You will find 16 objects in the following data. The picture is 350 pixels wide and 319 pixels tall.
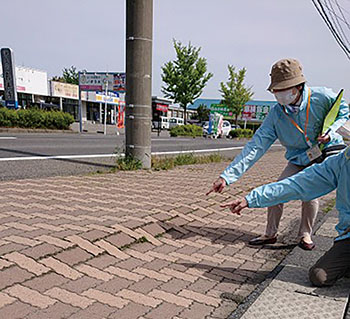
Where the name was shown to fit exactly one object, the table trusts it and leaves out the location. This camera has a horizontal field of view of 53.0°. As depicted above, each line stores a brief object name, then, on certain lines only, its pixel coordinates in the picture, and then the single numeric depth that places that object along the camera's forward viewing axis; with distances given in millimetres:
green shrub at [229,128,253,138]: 34000
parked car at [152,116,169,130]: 48744
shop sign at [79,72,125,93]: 28892
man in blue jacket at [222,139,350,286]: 2357
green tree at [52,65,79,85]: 81506
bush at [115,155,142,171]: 6477
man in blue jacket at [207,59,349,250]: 2896
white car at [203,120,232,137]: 33809
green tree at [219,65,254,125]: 40281
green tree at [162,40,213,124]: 34344
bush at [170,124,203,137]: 29594
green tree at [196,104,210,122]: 71750
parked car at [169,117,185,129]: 50300
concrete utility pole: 6348
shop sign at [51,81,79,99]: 39400
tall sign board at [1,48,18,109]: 19266
